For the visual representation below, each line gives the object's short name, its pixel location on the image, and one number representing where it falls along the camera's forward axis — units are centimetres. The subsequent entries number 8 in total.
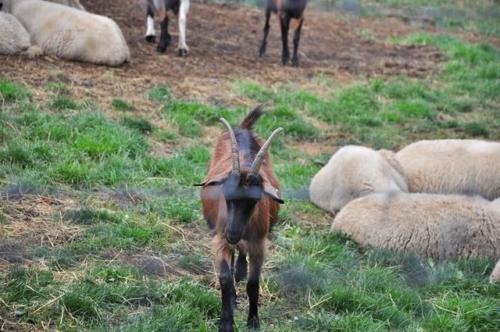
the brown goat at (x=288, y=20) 2478
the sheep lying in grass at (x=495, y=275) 1200
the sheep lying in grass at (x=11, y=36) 1916
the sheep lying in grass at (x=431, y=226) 1308
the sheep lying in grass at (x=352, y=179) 1515
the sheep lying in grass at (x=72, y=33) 1989
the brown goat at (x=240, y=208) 841
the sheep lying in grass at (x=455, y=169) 1605
